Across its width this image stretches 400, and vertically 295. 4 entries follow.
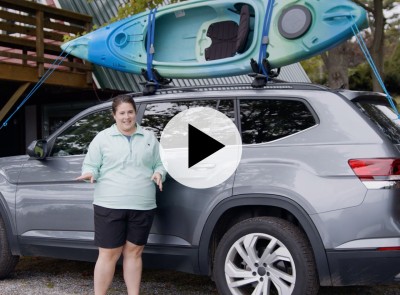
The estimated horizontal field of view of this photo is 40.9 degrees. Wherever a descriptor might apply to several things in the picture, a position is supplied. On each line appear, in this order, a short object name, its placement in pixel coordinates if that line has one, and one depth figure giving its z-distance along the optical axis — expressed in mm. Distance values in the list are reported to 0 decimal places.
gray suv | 3566
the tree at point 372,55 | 11258
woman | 3986
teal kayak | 5305
